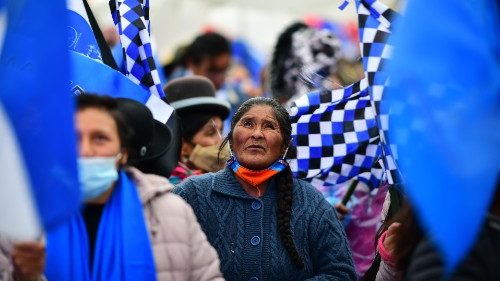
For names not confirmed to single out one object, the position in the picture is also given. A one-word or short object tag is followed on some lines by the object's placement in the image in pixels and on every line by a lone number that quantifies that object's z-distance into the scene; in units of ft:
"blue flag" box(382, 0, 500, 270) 20.39
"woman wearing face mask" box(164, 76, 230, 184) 38.07
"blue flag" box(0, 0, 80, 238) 21.59
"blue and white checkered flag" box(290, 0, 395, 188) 36.78
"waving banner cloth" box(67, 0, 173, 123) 32.45
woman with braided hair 30.13
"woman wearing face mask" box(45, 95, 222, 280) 24.74
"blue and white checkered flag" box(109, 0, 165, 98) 35.31
